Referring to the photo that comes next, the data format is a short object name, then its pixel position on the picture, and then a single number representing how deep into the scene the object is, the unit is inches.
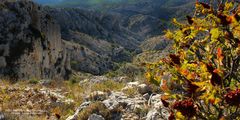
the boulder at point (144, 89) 285.7
